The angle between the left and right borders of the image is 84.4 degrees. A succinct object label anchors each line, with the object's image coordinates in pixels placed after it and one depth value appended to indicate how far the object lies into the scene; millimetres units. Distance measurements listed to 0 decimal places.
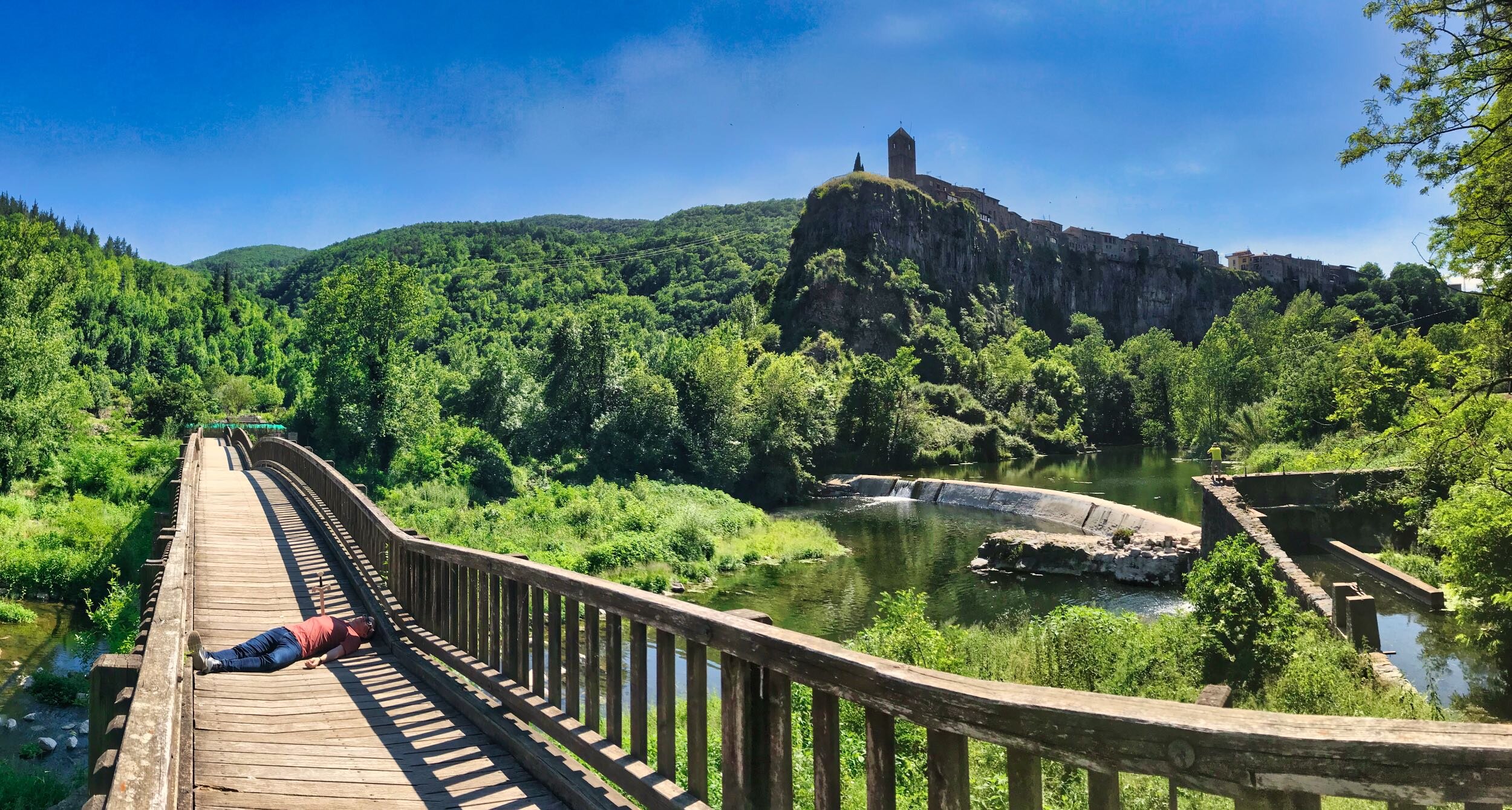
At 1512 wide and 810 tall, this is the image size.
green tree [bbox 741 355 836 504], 50688
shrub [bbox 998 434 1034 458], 73675
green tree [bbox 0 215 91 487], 32562
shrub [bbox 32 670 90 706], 15648
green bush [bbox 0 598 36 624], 20453
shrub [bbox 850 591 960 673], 13055
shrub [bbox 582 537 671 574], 26906
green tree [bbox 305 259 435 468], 41781
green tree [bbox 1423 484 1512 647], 14188
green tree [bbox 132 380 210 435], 64188
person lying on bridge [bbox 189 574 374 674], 7129
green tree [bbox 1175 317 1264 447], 65000
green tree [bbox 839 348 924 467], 64312
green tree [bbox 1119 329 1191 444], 83312
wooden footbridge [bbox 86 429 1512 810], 1821
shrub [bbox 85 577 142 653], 17766
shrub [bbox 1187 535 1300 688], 13102
